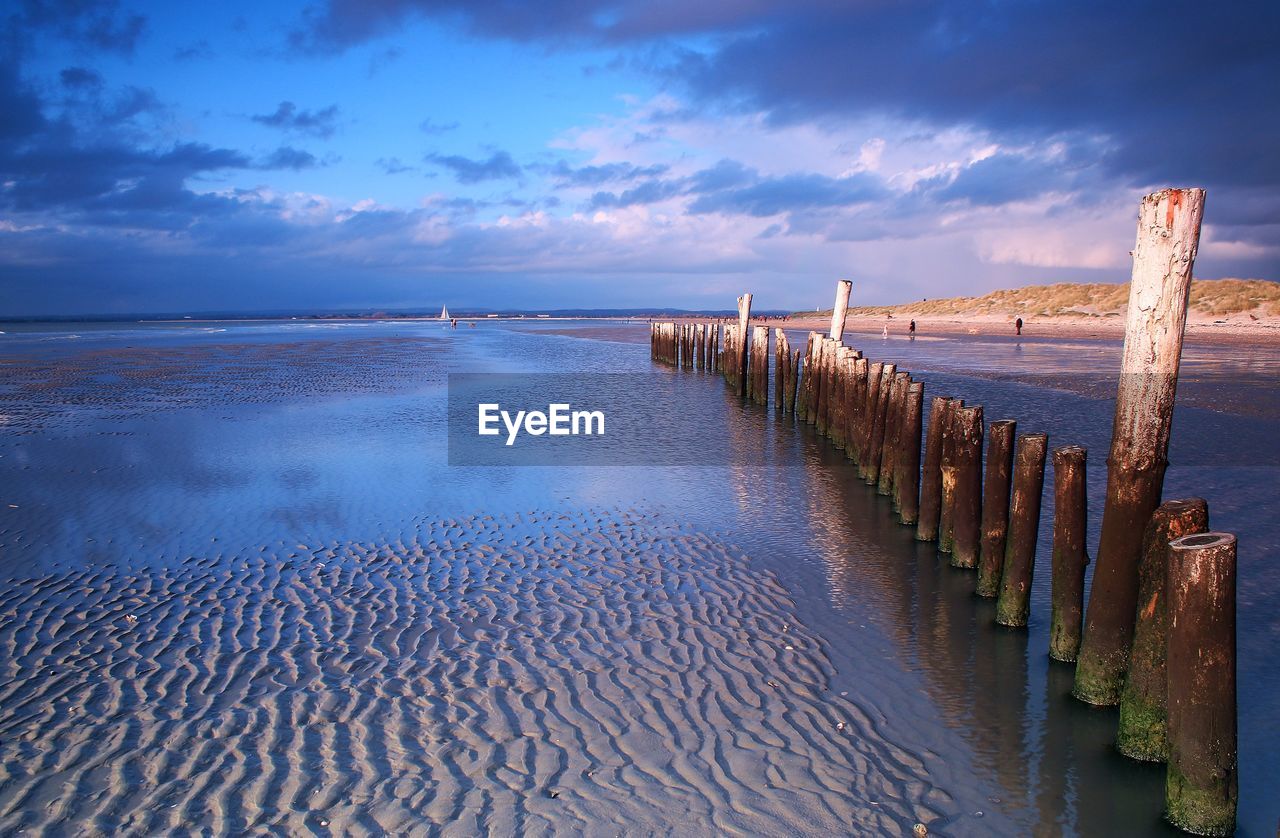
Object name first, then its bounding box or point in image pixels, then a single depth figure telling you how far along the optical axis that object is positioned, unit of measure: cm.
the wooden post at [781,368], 1881
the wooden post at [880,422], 1093
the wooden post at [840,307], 1630
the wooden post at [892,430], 1023
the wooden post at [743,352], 2220
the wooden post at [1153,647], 460
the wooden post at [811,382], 1644
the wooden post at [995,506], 700
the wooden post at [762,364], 2077
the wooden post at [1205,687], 398
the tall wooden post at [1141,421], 509
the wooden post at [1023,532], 646
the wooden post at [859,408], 1240
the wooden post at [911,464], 970
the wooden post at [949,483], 798
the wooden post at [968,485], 773
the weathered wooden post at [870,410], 1154
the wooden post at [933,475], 838
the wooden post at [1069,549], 578
